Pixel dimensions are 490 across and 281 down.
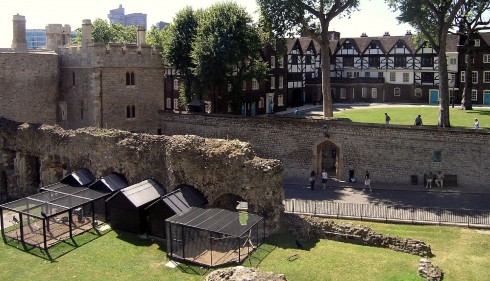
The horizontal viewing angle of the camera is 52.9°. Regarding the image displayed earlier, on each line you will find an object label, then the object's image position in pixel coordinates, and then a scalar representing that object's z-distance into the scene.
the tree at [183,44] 41.94
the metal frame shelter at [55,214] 21.34
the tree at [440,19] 33.31
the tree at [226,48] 38.53
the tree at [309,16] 37.50
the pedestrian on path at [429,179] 30.30
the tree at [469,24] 39.82
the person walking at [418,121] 34.91
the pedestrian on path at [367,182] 30.16
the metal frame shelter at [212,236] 18.53
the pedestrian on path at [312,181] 30.67
